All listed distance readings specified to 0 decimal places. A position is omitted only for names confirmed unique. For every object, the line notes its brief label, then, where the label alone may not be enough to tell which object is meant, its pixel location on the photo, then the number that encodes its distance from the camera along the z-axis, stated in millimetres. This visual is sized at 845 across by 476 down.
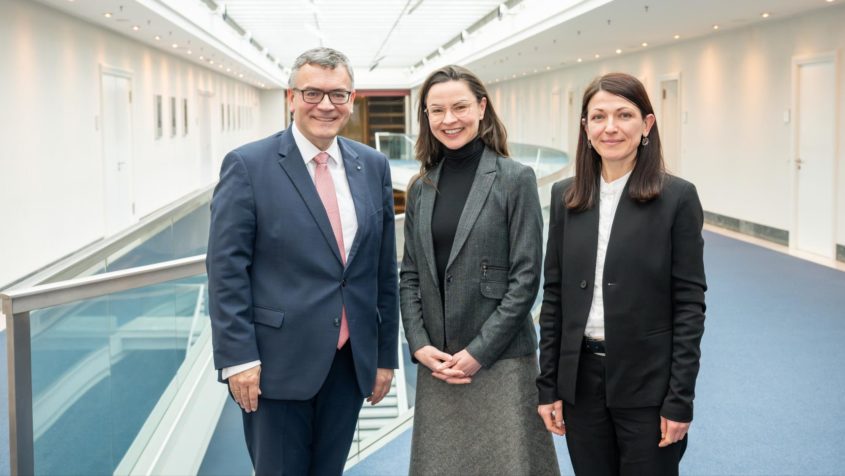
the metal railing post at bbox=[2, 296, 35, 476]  2801
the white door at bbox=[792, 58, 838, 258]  10844
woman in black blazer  2158
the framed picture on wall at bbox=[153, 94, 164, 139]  17766
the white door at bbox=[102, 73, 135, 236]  14117
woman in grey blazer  2504
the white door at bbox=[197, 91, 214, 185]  23750
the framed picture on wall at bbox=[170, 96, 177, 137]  19469
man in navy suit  2295
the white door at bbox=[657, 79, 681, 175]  16859
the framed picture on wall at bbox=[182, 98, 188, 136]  21078
